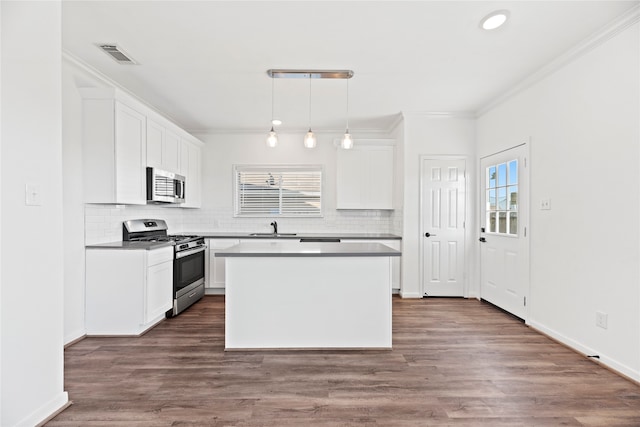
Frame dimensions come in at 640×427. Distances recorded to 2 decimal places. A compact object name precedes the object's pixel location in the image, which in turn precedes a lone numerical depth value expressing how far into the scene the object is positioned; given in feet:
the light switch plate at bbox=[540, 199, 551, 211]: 10.78
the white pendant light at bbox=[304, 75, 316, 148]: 10.57
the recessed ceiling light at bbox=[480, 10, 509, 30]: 7.89
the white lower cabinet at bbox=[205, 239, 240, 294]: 16.37
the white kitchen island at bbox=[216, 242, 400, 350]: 9.68
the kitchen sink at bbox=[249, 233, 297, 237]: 16.83
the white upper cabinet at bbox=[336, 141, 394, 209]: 17.51
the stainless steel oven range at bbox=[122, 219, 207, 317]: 13.07
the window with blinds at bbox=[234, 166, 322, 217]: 18.88
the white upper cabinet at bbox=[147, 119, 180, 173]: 12.82
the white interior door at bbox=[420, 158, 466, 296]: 15.78
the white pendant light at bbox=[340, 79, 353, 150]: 10.87
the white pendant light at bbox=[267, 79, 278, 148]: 10.50
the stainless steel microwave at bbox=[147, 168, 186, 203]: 12.59
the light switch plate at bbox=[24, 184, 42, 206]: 5.87
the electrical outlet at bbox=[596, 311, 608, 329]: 8.68
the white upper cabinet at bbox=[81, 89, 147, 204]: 10.67
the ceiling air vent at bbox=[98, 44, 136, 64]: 9.43
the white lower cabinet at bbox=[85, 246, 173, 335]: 10.84
